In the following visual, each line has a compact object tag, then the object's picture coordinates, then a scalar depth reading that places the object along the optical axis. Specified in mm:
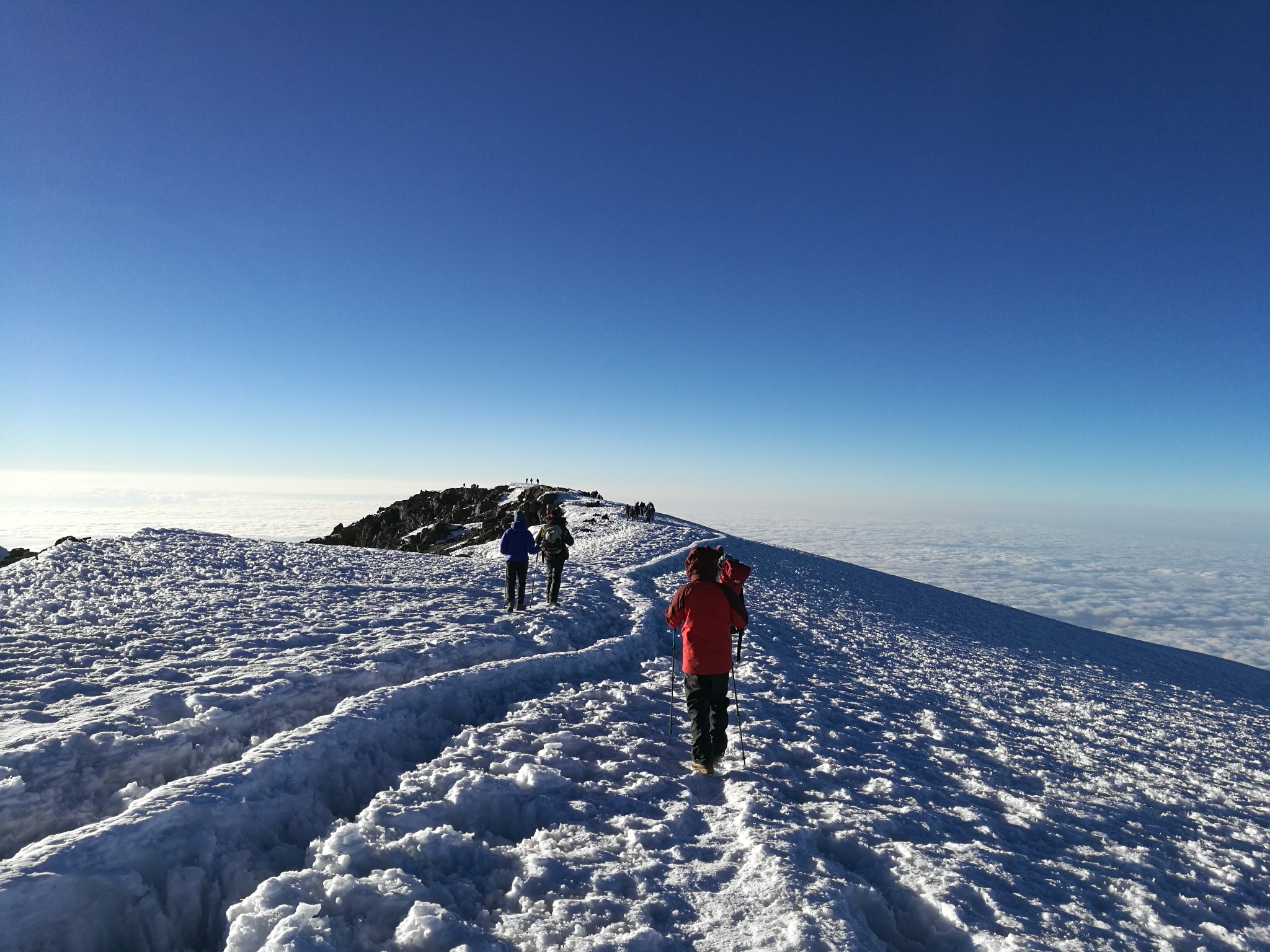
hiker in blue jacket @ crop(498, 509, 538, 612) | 14773
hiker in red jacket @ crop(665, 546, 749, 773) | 7234
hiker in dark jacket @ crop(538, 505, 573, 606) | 15766
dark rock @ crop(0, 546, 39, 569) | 25422
